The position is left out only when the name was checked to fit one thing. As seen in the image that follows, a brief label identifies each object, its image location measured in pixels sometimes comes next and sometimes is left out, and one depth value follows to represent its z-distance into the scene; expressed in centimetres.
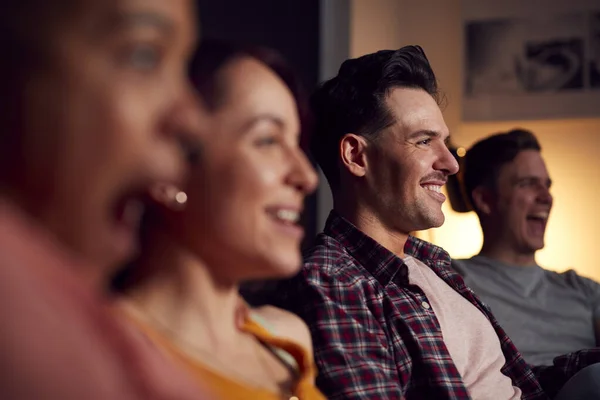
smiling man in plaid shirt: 114
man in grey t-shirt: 186
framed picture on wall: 265
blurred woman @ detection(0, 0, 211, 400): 30
